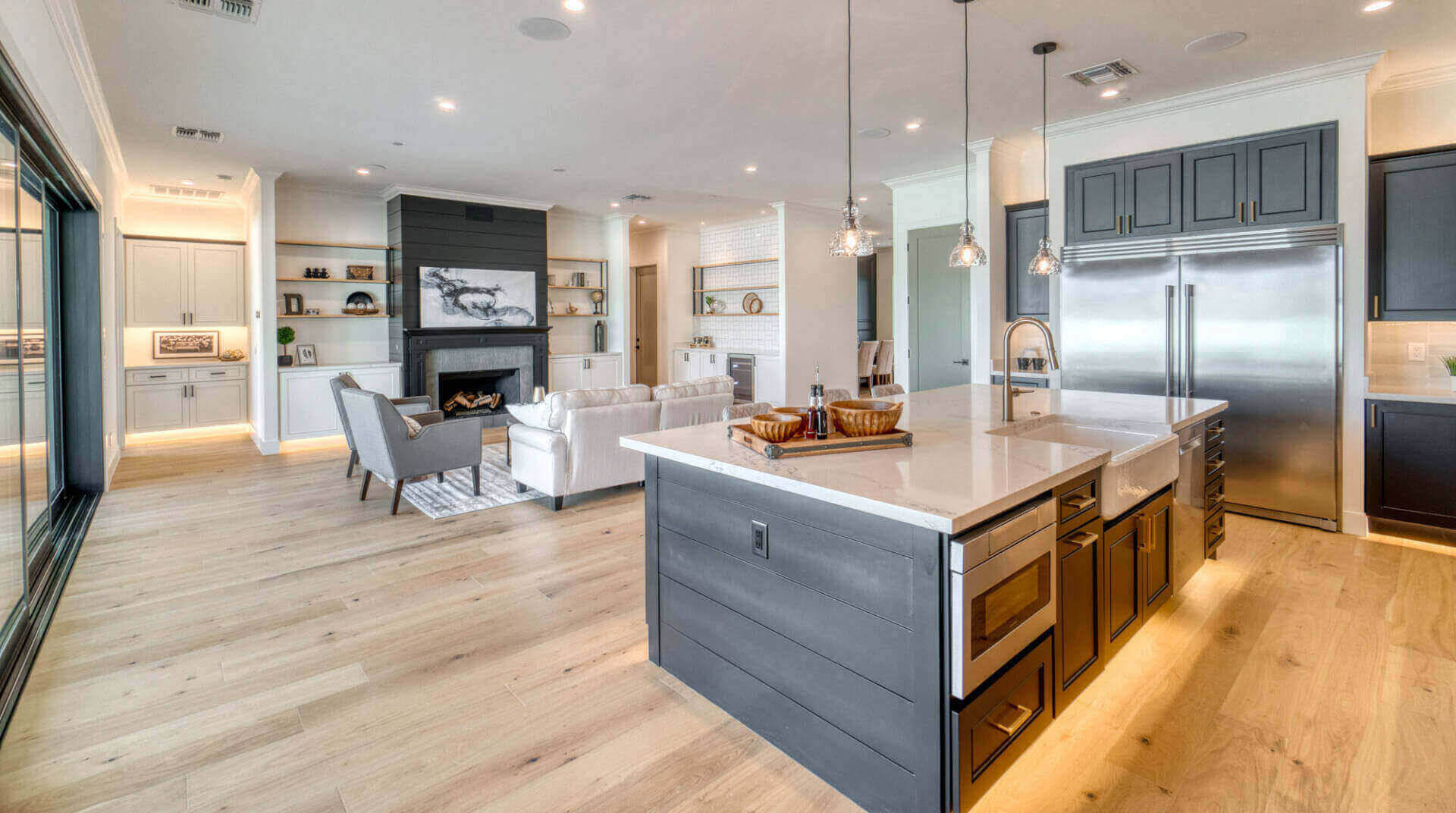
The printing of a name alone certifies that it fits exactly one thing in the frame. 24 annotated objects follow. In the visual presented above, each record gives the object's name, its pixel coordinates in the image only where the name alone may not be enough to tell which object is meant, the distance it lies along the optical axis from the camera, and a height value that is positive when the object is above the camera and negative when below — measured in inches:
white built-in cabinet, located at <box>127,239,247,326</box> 309.6 +49.6
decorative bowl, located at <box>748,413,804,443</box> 85.7 -5.1
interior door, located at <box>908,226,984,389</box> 250.8 +26.7
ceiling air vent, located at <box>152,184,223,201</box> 299.6 +87.9
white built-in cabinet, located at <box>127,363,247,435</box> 301.9 -2.5
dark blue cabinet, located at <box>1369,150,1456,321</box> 149.6 +31.8
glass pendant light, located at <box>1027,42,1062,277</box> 150.3 +26.9
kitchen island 62.5 -21.7
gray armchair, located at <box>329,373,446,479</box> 214.9 -6.0
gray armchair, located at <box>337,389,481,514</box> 175.9 -14.2
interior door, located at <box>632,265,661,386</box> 433.7 +38.3
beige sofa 183.6 -11.7
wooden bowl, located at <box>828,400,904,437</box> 89.4 -4.3
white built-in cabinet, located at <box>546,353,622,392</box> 357.4 +9.2
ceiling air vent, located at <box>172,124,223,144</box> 209.9 +79.0
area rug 185.8 -30.2
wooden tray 82.1 -7.2
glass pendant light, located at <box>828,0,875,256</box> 112.3 +24.6
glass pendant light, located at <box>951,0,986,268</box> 128.3 +25.0
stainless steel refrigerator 161.3 +10.4
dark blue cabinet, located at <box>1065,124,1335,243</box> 161.8 +49.6
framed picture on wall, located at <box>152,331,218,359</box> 319.6 +22.0
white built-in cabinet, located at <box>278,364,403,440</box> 277.4 -4.2
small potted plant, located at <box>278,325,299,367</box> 285.4 +21.4
